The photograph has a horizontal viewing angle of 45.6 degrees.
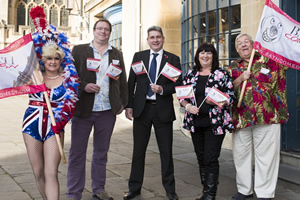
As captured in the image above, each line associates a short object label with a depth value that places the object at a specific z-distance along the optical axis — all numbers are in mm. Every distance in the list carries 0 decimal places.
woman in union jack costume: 3416
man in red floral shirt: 4281
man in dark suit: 4434
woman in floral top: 4180
